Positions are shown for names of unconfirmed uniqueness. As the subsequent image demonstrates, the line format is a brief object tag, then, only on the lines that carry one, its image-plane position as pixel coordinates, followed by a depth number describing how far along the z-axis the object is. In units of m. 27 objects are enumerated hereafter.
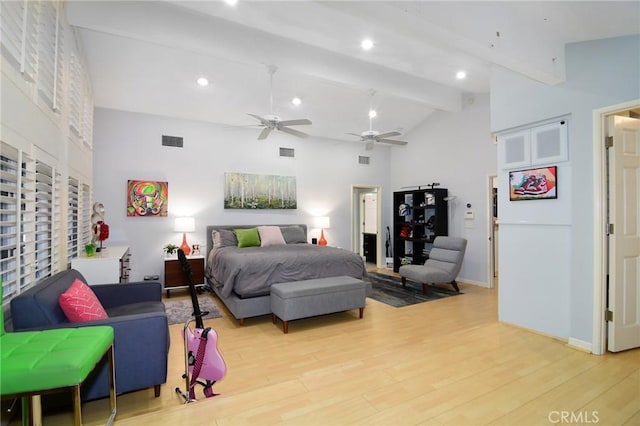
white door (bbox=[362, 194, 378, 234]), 8.64
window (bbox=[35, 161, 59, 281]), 2.36
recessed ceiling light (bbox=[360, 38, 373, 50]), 3.60
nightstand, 5.19
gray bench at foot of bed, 3.53
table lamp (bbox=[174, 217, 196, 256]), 5.41
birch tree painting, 6.12
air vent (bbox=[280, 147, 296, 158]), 6.67
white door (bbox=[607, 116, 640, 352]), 2.79
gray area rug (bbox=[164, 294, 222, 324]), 4.10
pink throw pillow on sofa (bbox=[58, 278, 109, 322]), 2.05
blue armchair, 1.84
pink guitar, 2.11
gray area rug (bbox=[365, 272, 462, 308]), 4.86
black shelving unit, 6.49
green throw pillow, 5.54
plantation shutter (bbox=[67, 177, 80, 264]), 3.29
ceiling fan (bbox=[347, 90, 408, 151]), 4.82
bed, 3.80
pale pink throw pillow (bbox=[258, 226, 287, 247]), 5.72
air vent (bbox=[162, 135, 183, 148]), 5.63
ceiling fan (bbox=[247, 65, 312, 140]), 4.12
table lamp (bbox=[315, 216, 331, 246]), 6.85
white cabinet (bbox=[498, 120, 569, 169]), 3.08
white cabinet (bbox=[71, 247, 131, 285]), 3.19
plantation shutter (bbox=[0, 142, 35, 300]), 1.83
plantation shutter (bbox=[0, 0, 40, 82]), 1.71
